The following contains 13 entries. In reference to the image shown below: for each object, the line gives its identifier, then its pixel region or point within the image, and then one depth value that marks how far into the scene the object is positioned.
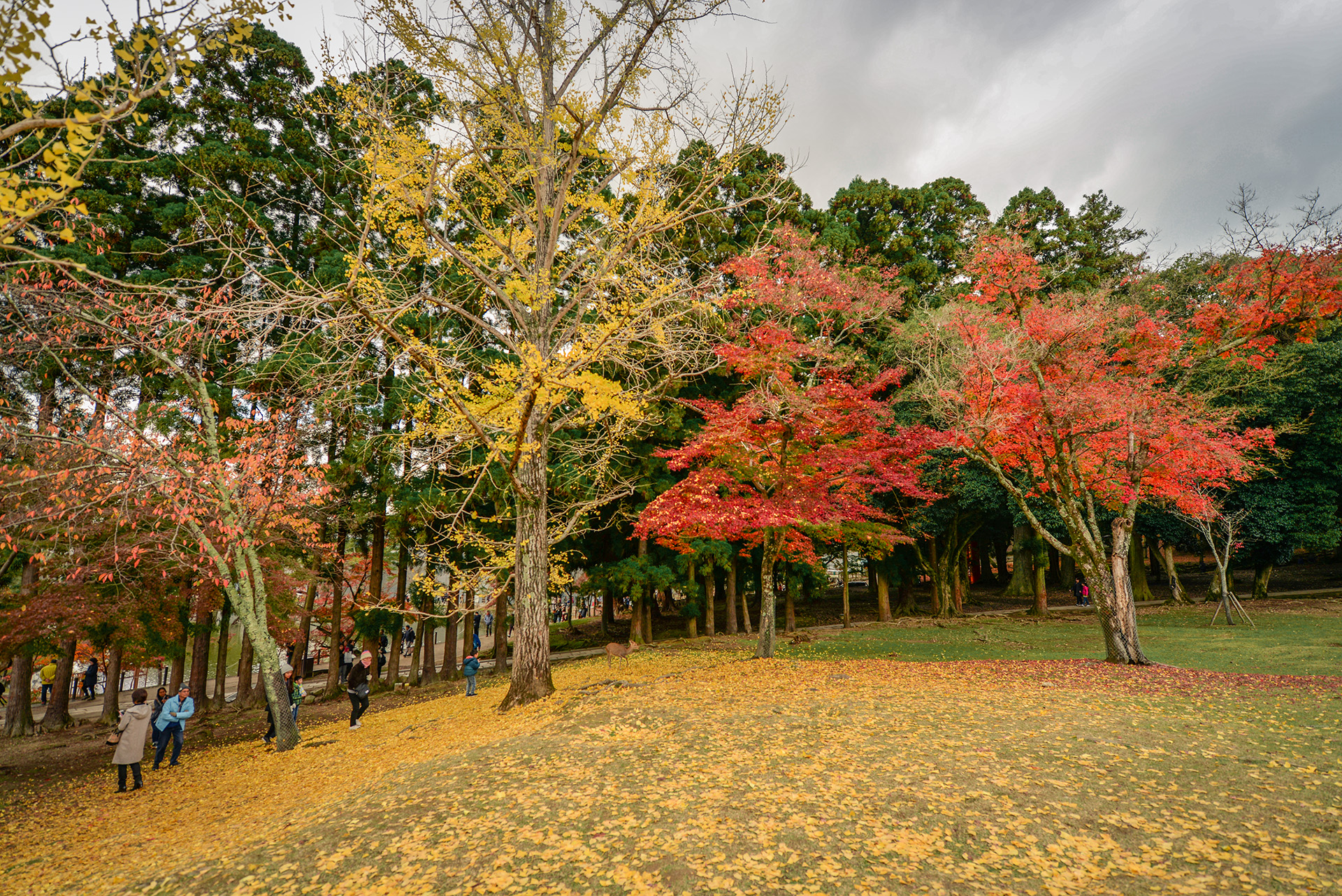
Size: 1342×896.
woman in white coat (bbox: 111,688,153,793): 8.34
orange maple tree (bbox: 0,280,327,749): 7.27
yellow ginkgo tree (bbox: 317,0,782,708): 7.65
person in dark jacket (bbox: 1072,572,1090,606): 23.84
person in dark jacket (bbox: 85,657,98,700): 21.12
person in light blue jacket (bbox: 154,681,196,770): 9.49
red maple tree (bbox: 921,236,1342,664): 10.89
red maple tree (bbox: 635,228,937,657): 12.27
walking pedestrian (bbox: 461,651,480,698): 13.34
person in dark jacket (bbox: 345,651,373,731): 10.73
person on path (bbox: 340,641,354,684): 19.03
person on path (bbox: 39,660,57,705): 17.78
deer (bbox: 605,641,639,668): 16.38
